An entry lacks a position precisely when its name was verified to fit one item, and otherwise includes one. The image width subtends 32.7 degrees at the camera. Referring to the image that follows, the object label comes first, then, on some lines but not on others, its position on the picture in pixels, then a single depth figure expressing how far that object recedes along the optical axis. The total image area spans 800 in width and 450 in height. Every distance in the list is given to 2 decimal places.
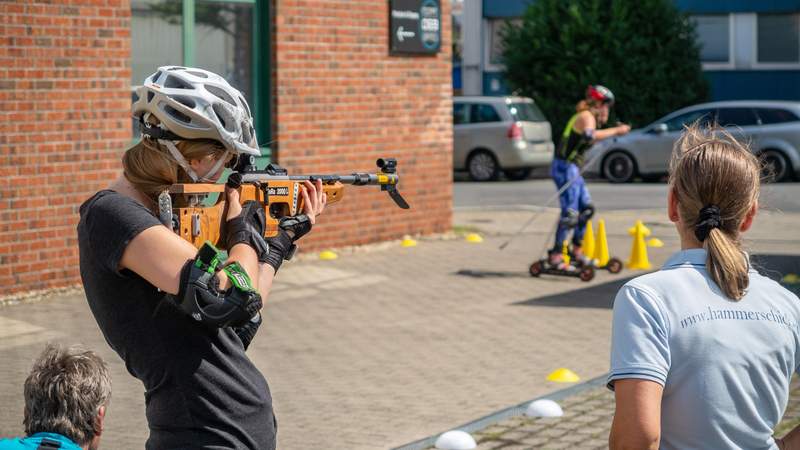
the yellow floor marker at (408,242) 15.27
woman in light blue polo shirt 2.90
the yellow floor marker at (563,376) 8.55
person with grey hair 3.29
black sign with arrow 15.28
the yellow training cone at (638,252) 13.73
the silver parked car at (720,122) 24.83
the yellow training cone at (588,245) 14.04
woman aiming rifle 3.22
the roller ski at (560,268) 12.86
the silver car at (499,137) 26.25
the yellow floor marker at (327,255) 14.03
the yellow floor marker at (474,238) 15.84
